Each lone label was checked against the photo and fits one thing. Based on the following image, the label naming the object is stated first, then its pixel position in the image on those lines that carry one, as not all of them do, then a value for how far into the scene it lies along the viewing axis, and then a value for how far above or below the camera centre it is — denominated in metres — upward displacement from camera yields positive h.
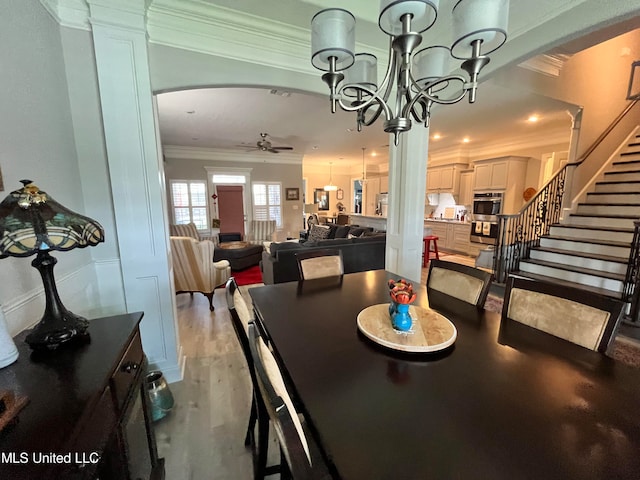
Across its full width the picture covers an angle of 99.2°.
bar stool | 5.78 -1.06
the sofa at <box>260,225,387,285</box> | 3.84 -0.82
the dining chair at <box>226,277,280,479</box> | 1.15 -0.60
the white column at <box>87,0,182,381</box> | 1.76 +0.28
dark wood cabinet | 0.65 -0.59
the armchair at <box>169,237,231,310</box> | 3.45 -0.83
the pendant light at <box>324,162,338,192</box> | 10.99 +0.88
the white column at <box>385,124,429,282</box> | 2.91 -0.01
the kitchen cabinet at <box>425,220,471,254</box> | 6.68 -0.86
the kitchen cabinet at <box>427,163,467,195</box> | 7.18 +0.61
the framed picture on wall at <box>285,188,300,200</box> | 8.39 +0.27
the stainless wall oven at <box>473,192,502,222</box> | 6.13 -0.13
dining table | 0.65 -0.62
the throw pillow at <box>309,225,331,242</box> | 6.29 -0.73
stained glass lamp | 0.95 -0.13
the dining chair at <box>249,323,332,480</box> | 0.66 -0.59
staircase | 3.45 -0.56
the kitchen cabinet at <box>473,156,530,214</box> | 5.96 +0.49
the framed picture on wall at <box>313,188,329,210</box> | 11.00 +0.14
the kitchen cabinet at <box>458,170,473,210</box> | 6.98 +0.30
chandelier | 1.09 +0.71
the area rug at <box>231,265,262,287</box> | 4.91 -1.41
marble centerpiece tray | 1.13 -0.59
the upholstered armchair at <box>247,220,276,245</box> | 6.97 -0.76
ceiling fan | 5.14 +1.06
